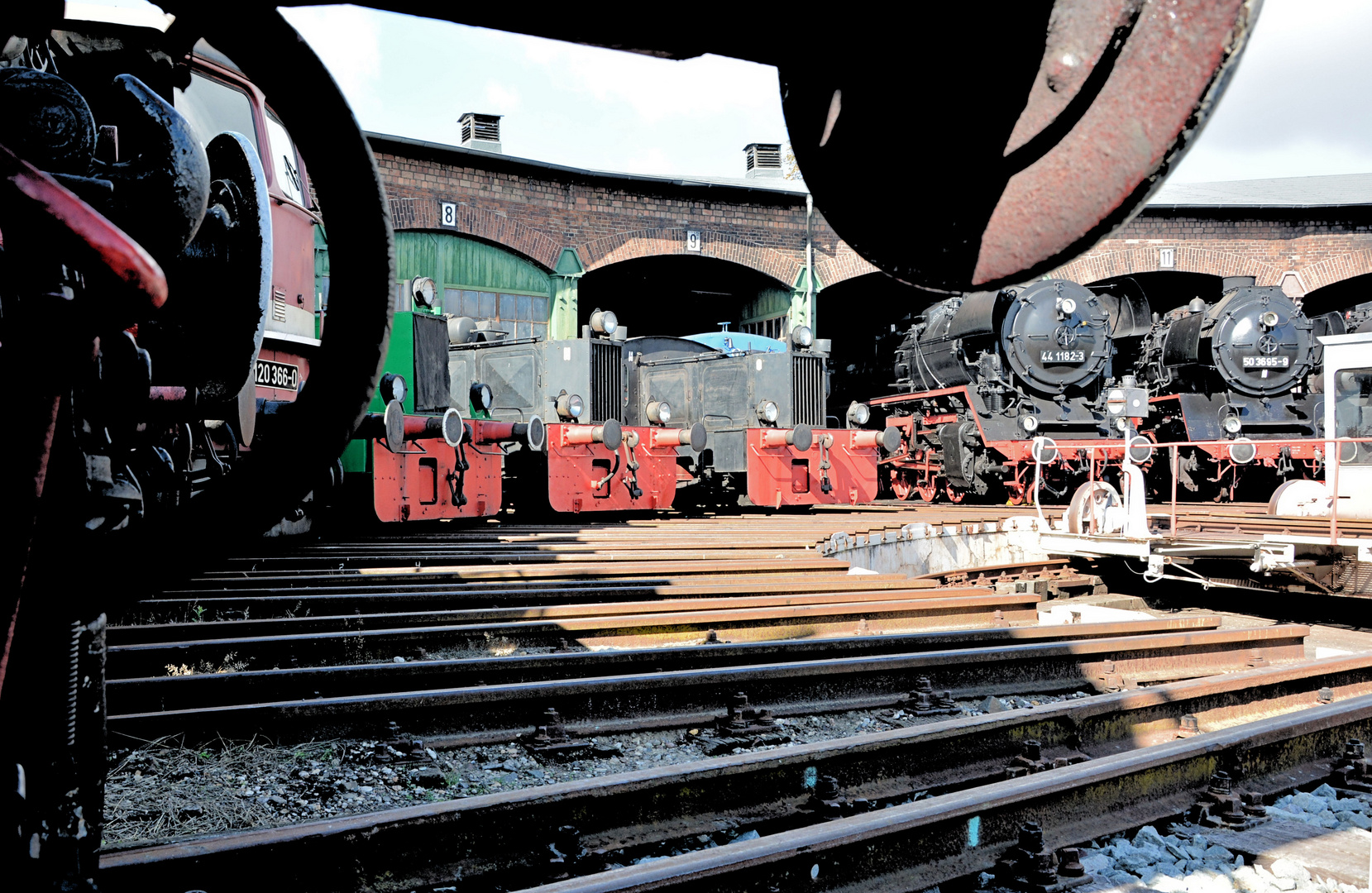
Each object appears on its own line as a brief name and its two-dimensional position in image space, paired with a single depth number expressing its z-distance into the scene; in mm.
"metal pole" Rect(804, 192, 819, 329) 19781
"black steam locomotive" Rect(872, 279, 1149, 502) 13938
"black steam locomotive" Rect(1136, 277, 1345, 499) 14859
